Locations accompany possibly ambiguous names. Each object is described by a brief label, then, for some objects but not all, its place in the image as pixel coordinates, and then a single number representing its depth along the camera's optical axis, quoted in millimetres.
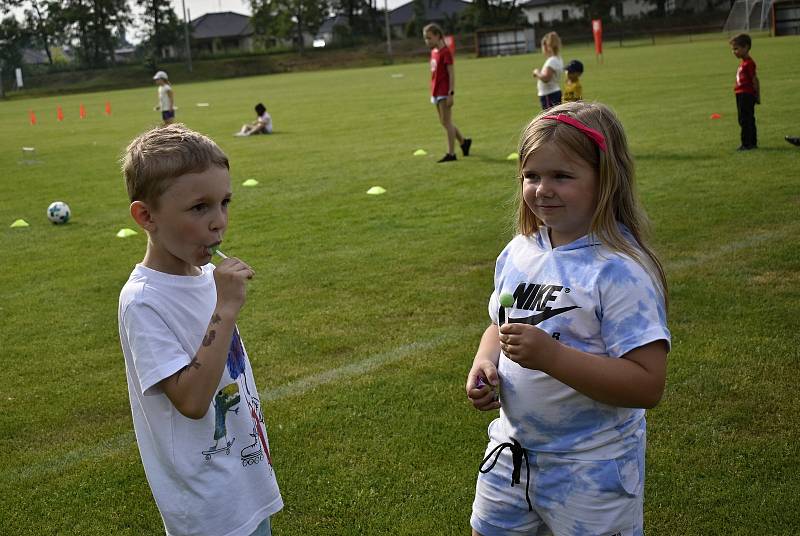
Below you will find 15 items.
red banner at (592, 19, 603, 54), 45438
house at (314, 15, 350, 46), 117181
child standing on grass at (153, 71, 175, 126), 23734
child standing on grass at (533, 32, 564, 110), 15742
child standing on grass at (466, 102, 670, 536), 2455
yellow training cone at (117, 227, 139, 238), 10985
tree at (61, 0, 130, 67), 99875
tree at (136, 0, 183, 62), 105500
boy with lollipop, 2473
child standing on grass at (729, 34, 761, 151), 13266
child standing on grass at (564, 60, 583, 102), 14908
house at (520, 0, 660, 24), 110919
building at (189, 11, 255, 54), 125062
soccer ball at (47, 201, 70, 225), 12273
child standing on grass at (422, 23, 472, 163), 14820
